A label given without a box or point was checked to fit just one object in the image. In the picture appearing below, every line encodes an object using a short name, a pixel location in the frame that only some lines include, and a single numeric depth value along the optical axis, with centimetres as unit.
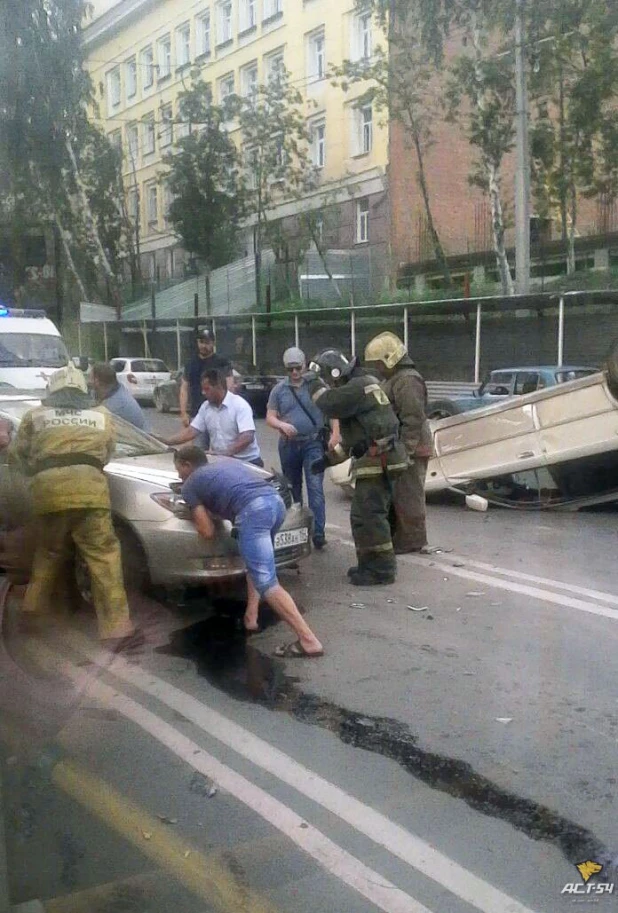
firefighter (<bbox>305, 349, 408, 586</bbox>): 729
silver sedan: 643
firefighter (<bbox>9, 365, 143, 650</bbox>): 592
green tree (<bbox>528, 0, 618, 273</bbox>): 1784
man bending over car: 577
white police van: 1256
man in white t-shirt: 766
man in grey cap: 840
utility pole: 1898
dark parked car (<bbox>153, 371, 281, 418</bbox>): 2044
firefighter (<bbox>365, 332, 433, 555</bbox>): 812
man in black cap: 825
